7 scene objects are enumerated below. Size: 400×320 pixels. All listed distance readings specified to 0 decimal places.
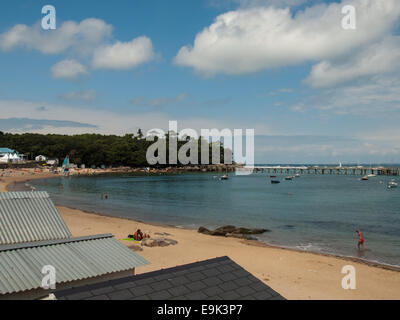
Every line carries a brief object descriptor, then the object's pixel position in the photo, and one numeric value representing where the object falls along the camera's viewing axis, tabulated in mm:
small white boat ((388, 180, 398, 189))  78725
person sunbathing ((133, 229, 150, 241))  22547
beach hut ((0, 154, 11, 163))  120869
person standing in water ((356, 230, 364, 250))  22302
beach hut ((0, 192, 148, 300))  7558
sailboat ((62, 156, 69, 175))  109125
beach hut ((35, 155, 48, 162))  132225
